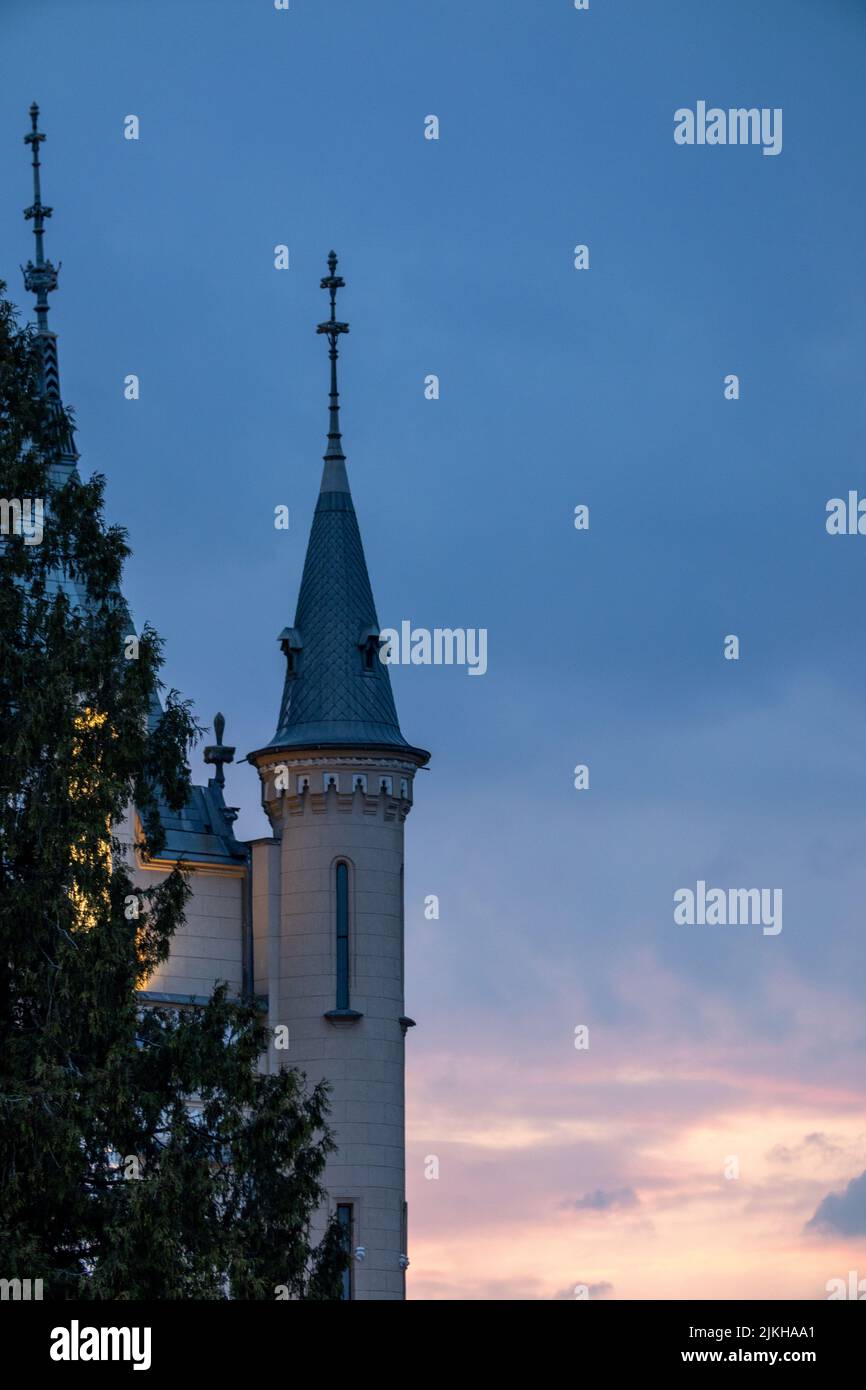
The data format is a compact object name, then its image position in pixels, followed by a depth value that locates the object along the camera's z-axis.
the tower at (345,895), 50.06
